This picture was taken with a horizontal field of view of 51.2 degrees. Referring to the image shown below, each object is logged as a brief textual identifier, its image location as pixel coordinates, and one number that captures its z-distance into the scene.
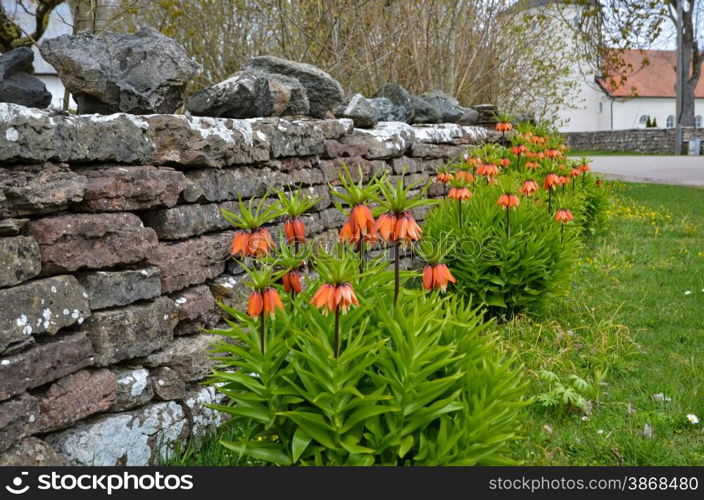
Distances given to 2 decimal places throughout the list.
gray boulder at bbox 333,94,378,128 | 5.61
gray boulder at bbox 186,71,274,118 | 4.02
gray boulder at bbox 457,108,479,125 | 8.68
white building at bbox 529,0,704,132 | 48.41
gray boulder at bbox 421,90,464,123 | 8.03
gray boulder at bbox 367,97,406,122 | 6.84
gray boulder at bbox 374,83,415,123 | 7.37
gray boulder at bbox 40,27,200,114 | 3.44
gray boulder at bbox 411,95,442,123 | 7.56
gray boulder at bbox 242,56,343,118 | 5.09
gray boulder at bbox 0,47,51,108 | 3.15
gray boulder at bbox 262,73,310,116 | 4.42
